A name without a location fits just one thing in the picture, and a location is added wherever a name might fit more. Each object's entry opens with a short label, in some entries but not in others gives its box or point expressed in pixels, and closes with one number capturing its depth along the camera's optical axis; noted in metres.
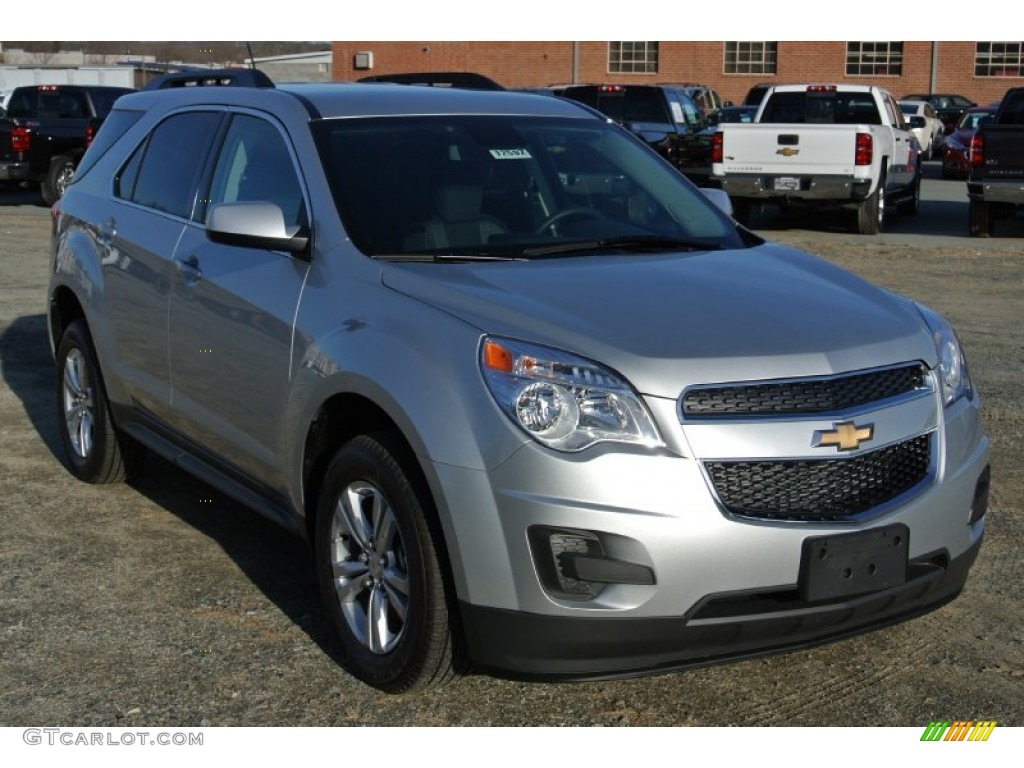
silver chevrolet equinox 3.65
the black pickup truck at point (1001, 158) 16.84
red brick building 50.19
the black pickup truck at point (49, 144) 21.56
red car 28.92
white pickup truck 17.50
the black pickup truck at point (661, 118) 22.19
